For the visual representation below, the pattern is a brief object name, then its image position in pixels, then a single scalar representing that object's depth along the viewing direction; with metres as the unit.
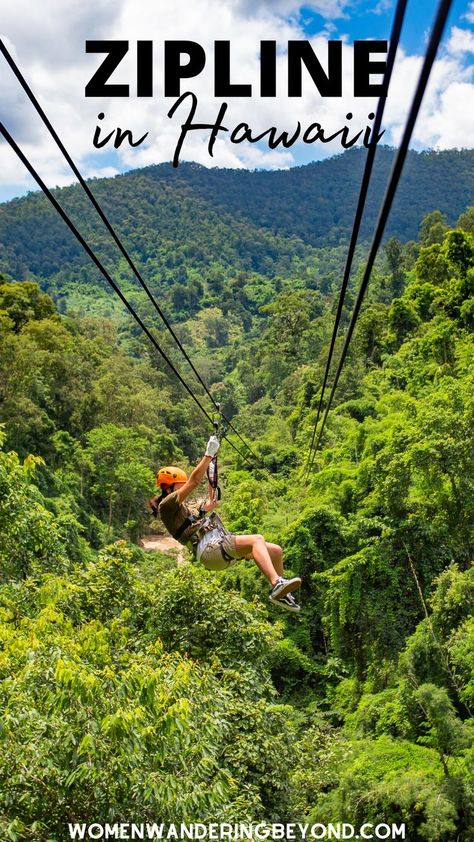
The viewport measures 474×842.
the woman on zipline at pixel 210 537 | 5.09
